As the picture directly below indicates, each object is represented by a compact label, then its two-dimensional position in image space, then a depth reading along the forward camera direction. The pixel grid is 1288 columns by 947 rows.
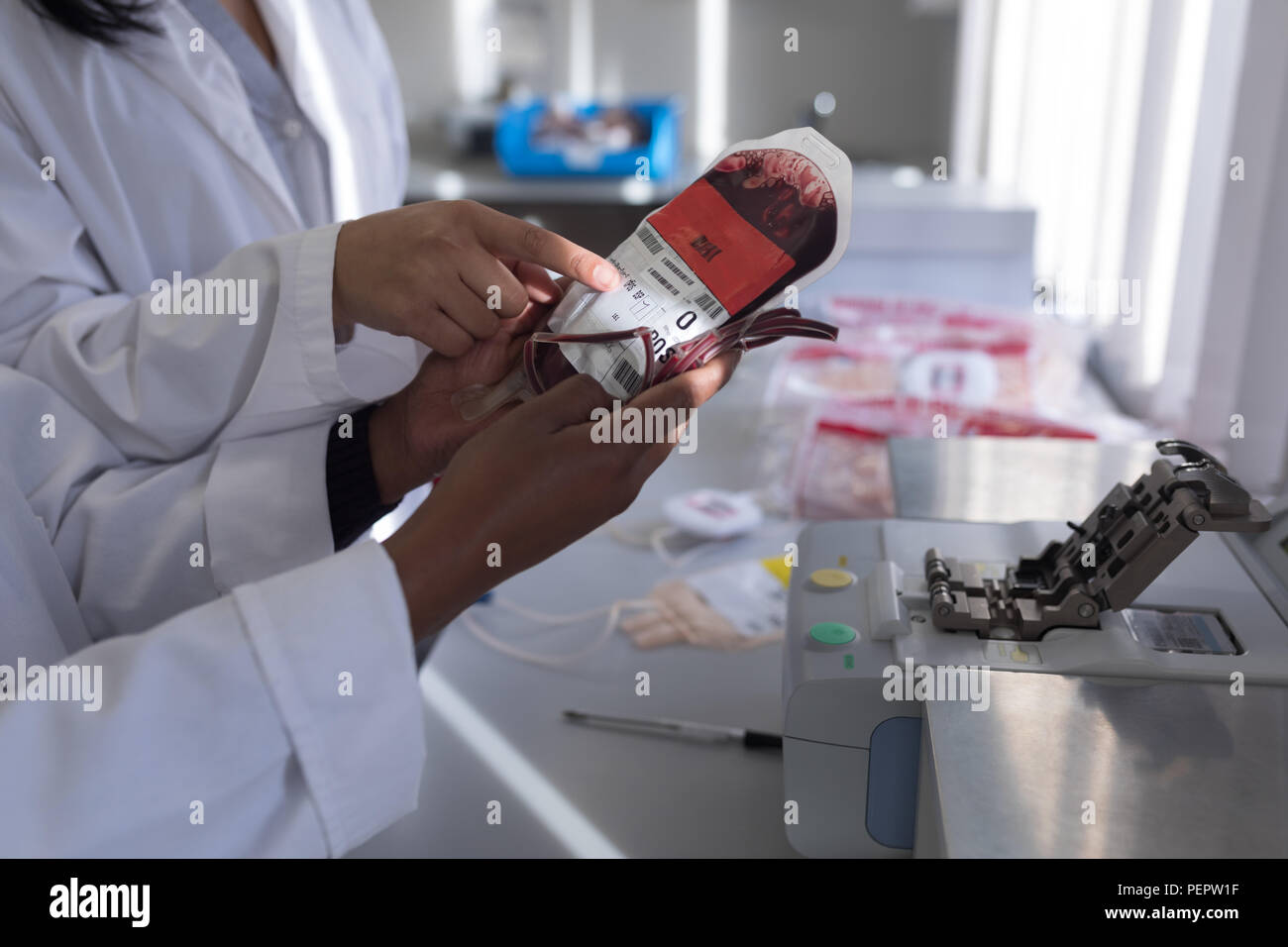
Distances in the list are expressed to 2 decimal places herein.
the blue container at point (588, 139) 3.10
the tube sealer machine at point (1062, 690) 0.54
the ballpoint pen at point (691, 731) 0.94
